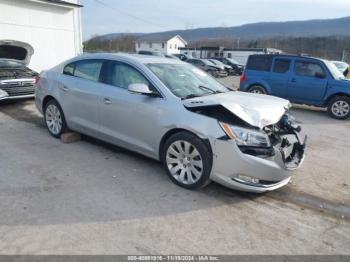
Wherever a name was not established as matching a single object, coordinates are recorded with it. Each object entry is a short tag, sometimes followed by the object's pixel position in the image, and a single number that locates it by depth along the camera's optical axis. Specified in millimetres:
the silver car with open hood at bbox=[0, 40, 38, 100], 8805
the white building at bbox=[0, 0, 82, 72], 12812
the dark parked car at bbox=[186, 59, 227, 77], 25547
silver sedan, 3908
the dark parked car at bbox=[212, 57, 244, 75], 30642
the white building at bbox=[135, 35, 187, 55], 81625
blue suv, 10133
